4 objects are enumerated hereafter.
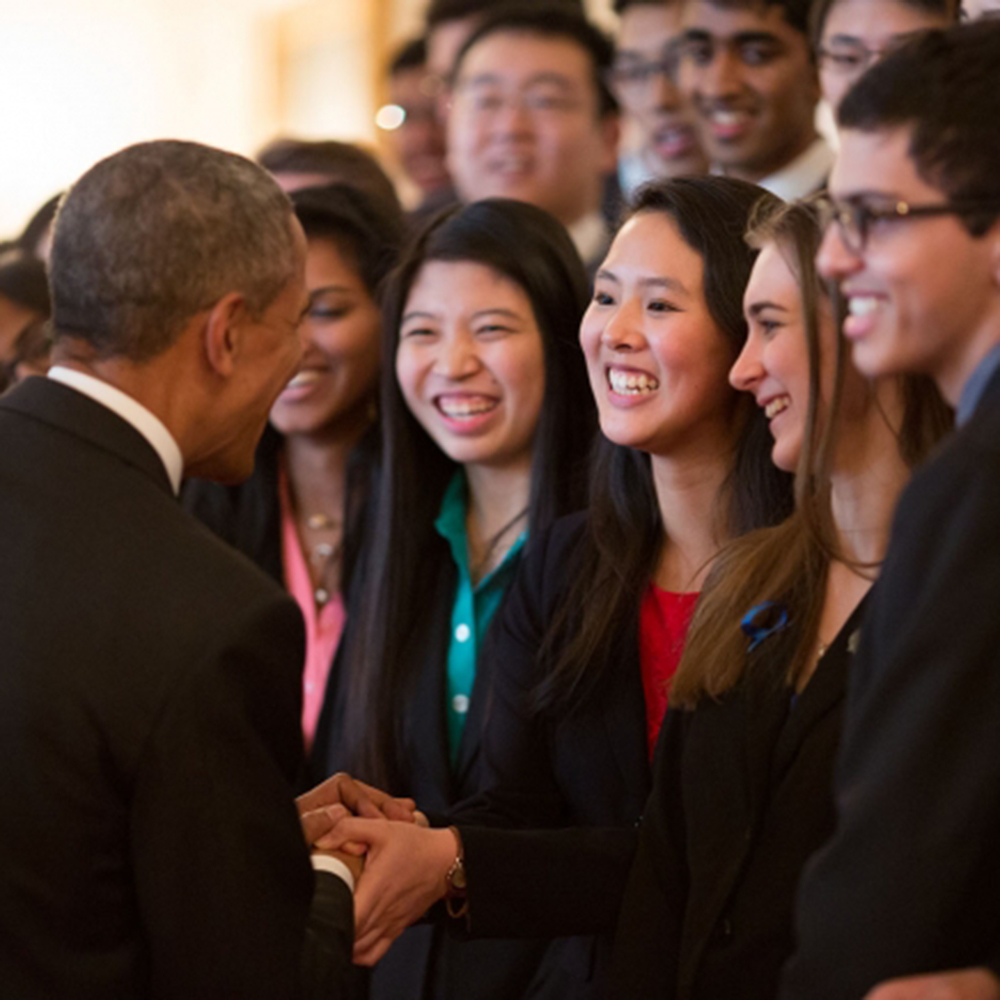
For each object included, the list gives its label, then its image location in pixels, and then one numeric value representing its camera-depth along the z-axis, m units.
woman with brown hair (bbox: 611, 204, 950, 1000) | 2.45
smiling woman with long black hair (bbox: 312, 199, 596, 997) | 2.90
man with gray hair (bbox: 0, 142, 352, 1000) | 2.30
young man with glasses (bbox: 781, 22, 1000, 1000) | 2.03
